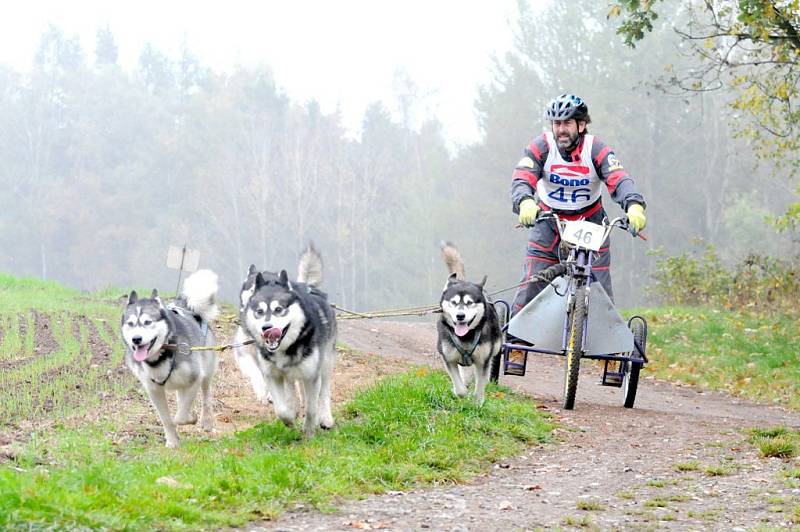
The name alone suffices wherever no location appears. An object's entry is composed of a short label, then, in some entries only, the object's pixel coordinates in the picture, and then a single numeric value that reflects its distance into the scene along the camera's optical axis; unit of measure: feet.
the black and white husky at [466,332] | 48.78
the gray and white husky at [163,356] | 42.19
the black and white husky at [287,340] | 41.11
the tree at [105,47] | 497.46
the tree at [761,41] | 75.61
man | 52.54
